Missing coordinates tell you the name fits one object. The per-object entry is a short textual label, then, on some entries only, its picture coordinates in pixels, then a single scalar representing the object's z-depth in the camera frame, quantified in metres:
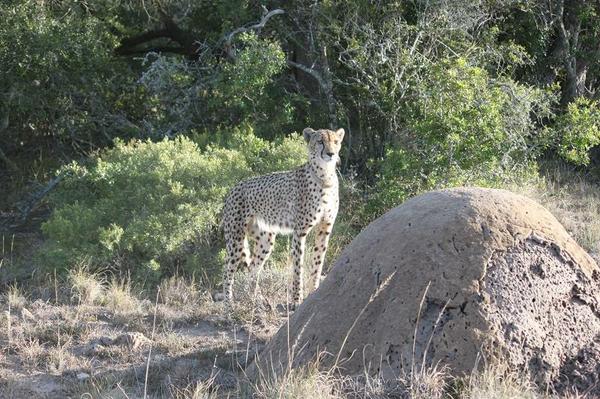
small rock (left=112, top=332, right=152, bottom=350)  14.34
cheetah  17.14
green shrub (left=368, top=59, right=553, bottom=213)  20.84
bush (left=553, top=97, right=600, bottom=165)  21.75
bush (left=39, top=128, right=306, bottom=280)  19.27
